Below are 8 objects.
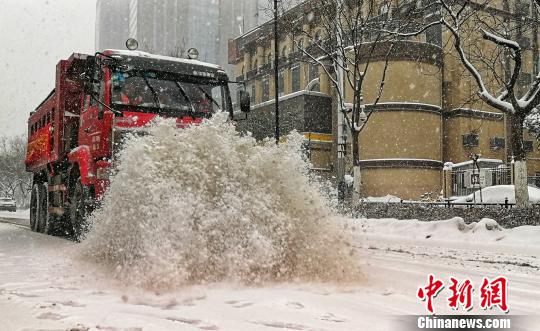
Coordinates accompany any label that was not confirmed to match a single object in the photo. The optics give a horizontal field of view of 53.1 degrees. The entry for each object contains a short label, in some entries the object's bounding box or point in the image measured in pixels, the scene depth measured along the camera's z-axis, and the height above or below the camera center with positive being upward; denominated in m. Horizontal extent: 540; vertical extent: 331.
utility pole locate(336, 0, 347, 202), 21.32 +2.59
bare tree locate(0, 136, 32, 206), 69.44 +4.37
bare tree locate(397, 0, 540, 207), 14.89 +2.67
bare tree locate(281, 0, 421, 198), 20.16 +6.55
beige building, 31.52 +4.53
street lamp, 20.77 +0.78
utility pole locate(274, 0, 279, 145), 21.67 +5.93
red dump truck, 9.38 +1.75
